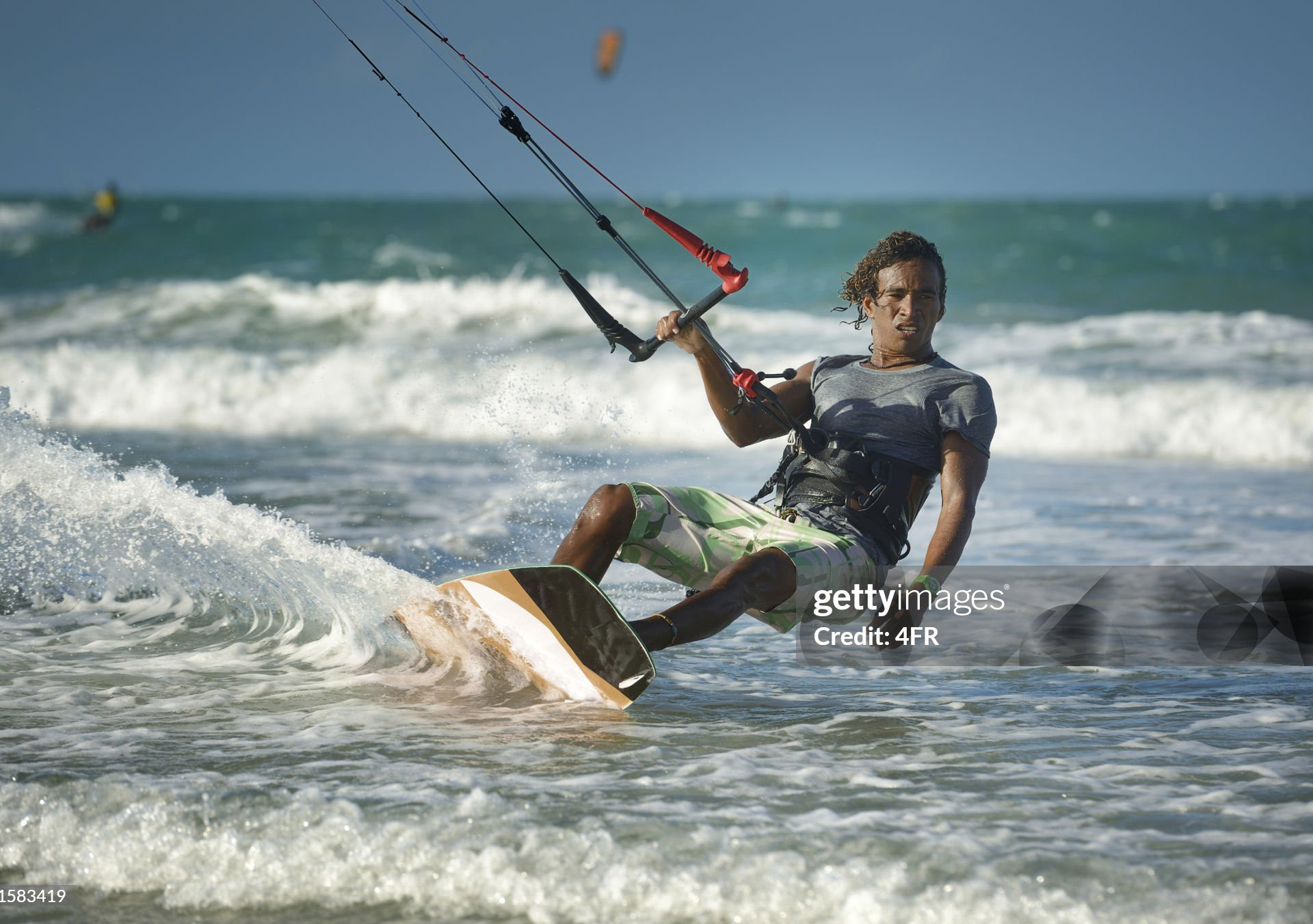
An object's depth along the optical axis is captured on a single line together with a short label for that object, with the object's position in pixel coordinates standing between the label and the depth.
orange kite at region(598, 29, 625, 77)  46.66
